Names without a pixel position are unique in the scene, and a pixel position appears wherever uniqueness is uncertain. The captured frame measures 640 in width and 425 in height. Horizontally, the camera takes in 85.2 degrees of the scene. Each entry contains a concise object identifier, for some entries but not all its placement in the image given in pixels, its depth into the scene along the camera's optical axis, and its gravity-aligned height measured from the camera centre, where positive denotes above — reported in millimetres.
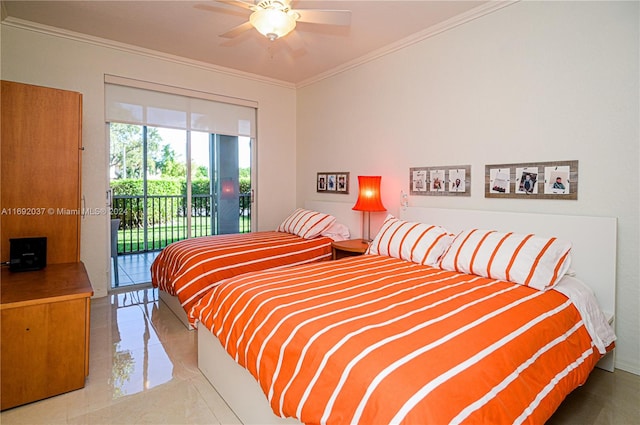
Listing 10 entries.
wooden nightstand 3366 -433
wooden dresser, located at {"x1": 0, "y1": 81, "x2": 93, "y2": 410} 1873 -304
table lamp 3613 +93
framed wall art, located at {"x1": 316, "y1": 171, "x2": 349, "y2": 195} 4266 +279
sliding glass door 4043 +257
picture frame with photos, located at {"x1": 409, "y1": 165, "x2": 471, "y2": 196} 3016 +216
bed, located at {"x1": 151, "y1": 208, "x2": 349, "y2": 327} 2809 -468
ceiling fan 2088 +1175
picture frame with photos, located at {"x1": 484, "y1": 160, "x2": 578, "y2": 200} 2414 +178
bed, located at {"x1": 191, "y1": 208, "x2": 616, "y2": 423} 1113 -539
